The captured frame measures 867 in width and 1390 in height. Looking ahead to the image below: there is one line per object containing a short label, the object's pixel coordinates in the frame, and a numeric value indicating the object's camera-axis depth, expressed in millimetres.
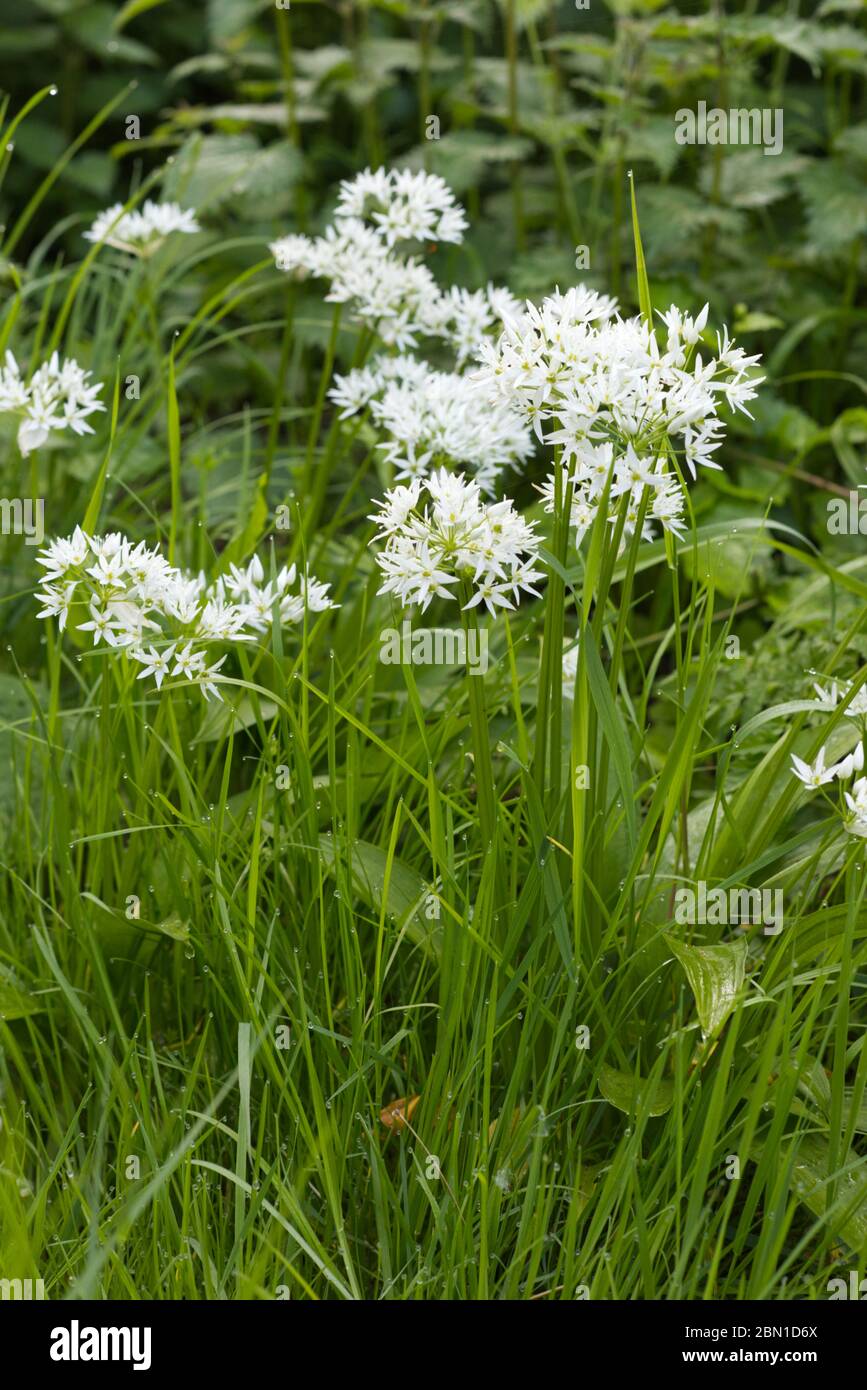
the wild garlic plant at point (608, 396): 1930
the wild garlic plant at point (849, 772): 2010
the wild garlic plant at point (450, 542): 1967
